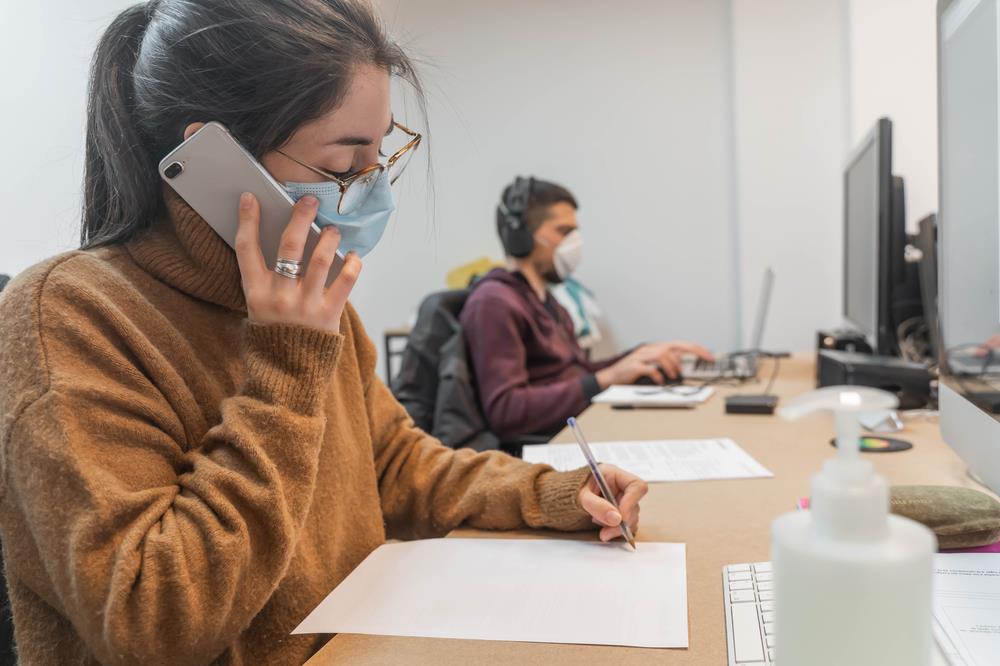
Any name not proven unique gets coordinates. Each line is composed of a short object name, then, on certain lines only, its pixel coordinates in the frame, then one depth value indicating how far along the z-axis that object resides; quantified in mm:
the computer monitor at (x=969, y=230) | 733
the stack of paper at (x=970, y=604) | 508
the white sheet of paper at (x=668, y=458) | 1096
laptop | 2246
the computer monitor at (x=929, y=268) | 1750
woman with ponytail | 594
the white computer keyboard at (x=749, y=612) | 549
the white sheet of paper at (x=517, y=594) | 612
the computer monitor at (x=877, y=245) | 1508
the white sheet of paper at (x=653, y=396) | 1745
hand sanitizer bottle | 310
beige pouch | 692
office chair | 1902
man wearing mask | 1965
